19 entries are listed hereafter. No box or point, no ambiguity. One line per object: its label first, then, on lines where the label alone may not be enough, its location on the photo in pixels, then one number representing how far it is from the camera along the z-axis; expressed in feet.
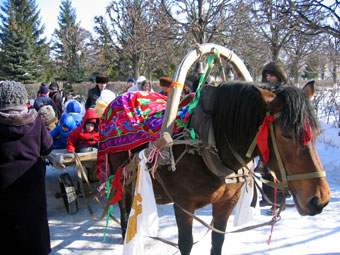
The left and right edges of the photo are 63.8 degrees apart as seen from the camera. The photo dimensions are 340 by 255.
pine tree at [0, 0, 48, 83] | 77.97
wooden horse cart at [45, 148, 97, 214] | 10.88
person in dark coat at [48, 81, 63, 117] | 24.99
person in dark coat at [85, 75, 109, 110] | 17.99
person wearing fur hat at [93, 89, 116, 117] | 12.50
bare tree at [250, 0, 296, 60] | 16.61
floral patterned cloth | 7.55
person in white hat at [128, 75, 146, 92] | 19.38
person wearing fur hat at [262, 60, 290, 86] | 9.86
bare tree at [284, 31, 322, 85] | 35.24
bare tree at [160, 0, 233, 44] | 26.05
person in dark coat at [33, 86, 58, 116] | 20.66
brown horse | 4.86
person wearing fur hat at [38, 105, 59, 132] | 15.56
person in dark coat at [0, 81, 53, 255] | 6.84
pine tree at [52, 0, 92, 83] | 81.00
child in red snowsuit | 12.47
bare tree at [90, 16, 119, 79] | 50.38
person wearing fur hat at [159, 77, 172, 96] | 16.87
